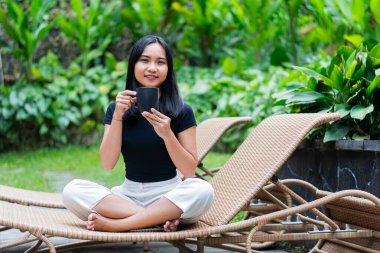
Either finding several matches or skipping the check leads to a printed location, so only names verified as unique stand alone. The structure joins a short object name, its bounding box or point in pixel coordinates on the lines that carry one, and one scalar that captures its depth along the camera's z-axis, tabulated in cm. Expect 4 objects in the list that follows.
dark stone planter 301
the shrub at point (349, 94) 325
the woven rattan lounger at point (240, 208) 247
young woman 262
